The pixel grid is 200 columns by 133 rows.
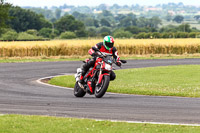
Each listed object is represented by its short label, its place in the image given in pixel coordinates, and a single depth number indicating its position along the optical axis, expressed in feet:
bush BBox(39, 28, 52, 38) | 439.39
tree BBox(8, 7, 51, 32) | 490.08
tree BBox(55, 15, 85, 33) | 521.24
